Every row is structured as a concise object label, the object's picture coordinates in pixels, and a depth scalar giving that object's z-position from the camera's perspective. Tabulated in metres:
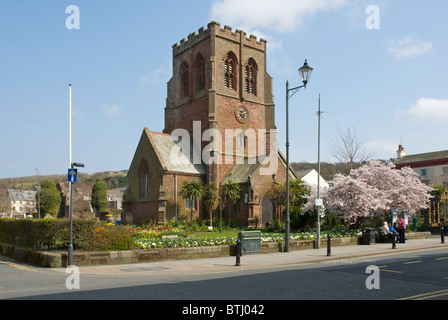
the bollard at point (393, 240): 21.08
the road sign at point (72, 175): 15.03
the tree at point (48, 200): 60.47
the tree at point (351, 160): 42.66
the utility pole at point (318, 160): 21.45
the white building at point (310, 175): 74.55
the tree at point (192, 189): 38.97
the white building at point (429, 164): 58.69
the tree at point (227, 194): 39.44
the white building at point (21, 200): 99.97
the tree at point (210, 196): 40.53
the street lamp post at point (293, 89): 19.69
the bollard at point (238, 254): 15.26
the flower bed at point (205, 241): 17.52
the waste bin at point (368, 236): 24.03
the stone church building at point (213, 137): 40.22
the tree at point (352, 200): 26.62
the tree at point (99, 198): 60.19
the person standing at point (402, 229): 24.73
